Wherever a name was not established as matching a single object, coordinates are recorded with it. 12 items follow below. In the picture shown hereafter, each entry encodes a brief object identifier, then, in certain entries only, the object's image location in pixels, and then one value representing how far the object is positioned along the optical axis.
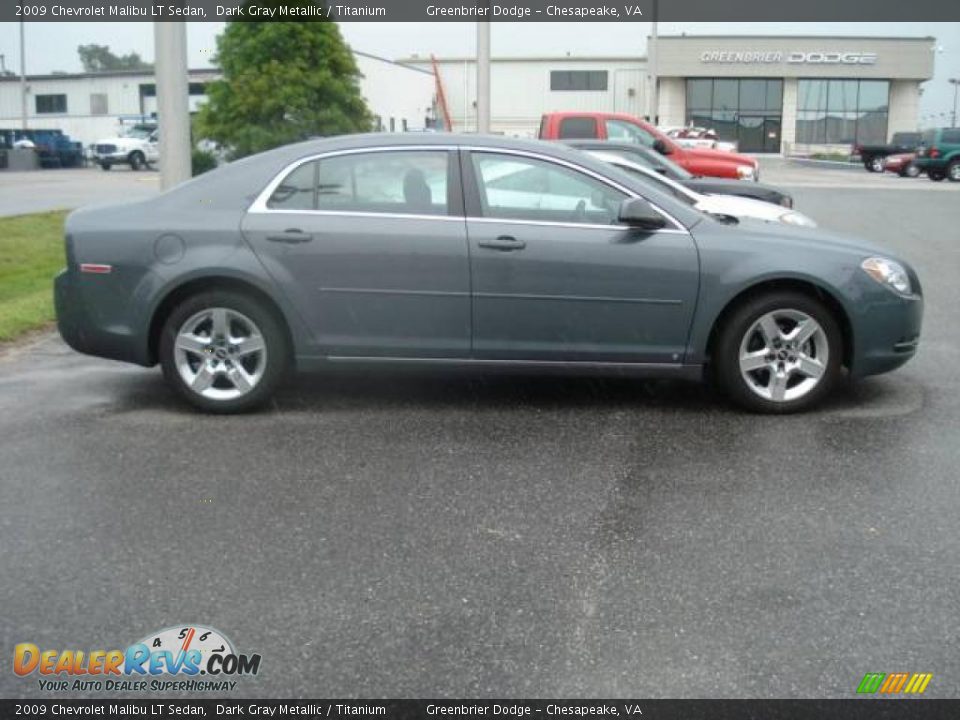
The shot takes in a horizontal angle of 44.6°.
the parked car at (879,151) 46.12
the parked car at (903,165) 41.47
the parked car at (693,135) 39.99
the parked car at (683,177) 13.60
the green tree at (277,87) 23.38
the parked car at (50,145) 48.19
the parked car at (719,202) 9.66
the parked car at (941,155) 38.16
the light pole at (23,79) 58.34
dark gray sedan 6.50
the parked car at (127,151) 45.09
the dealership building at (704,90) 62.66
